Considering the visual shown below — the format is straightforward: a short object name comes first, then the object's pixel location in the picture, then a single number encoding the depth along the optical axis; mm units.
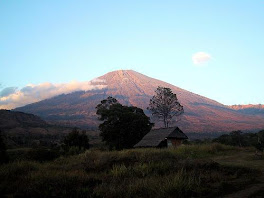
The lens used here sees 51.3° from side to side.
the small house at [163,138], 33609
